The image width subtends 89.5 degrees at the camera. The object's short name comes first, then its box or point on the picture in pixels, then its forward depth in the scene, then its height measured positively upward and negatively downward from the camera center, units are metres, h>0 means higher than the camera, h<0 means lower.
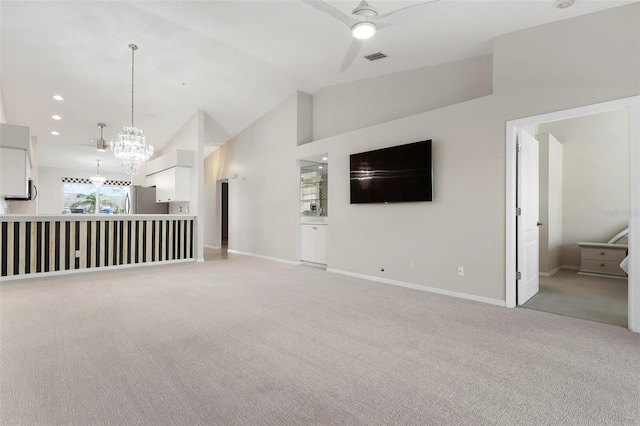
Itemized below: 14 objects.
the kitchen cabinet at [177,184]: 7.49 +0.72
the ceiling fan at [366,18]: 2.64 +1.69
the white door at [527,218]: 3.86 -0.04
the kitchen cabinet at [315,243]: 6.48 -0.59
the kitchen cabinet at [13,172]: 5.15 +0.68
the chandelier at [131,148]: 5.55 +1.16
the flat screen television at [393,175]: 4.52 +0.61
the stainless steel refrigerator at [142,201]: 8.38 +0.35
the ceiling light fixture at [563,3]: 3.09 +2.05
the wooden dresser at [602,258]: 5.35 -0.73
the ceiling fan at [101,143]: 7.51 +1.65
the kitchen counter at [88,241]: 5.33 -0.52
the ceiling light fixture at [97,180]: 10.91 +1.16
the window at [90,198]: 11.81 +0.61
